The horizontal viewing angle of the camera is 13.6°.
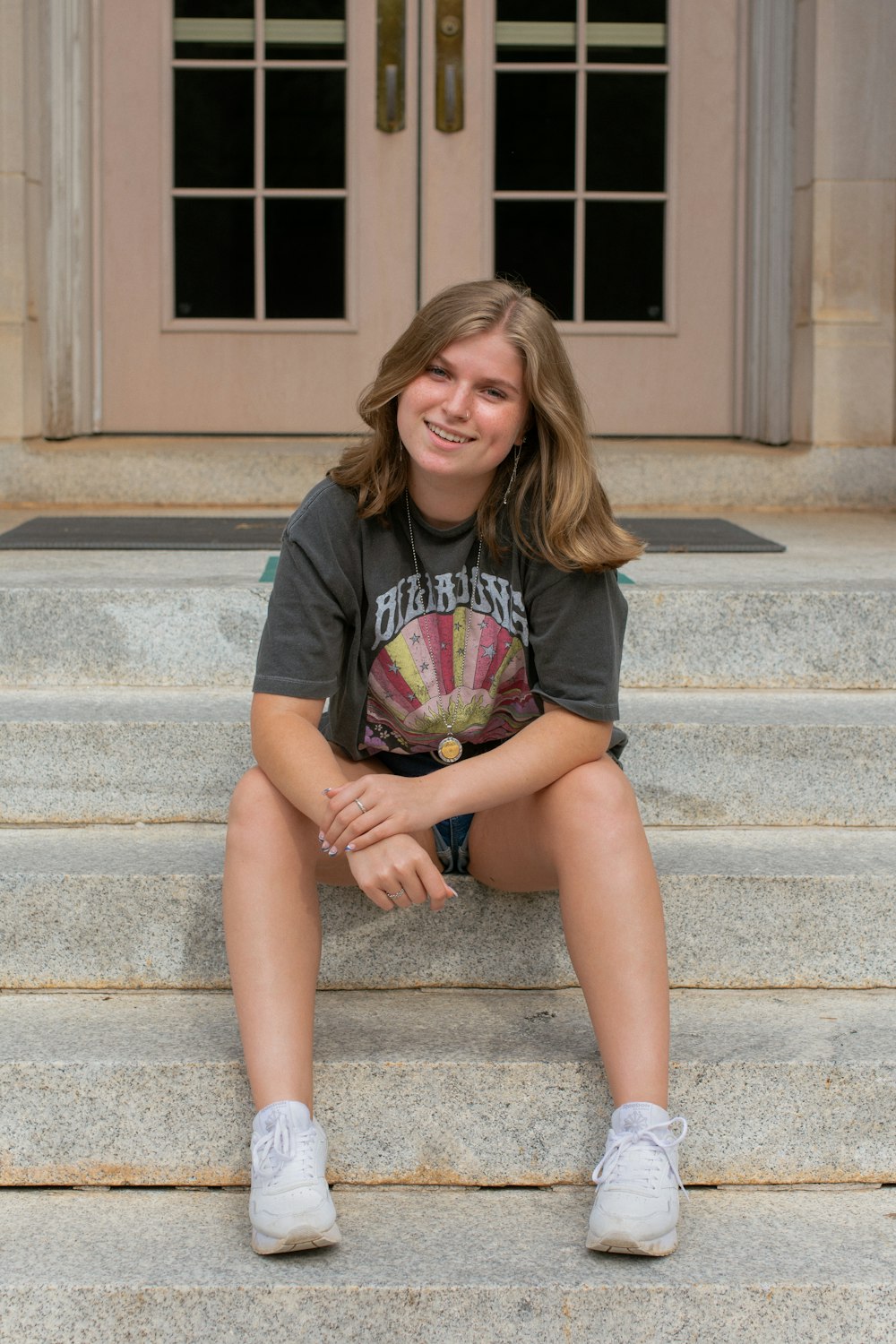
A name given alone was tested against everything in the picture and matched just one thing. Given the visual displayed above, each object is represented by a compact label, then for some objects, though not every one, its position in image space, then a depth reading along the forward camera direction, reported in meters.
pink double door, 7.43
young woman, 4.08
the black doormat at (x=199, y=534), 5.69
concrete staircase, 3.97
